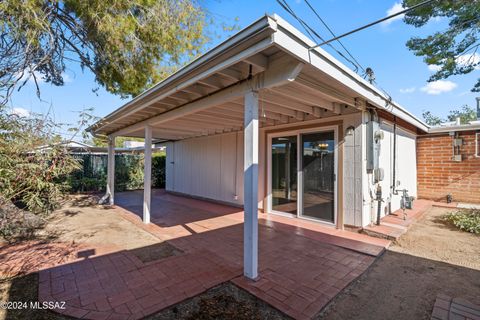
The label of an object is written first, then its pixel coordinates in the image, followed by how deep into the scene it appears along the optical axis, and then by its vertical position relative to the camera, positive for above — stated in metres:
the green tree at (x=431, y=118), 33.31 +7.12
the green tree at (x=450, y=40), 6.17 +3.65
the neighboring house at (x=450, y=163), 6.99 +0.09
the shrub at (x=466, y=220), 4.83 -1.22
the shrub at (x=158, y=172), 13.15 -0.49
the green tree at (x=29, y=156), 2.99 +0.09
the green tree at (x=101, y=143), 8.17 +0.93
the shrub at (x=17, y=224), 4.21 -1.33
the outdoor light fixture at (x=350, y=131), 4.69 +0.71
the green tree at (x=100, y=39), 4.42 +2.91
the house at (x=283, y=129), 2.64 +0.93
